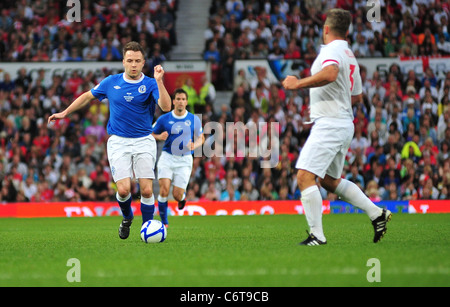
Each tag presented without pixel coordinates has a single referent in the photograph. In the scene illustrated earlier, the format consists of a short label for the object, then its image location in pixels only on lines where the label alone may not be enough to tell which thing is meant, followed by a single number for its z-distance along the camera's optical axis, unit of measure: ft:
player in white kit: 54.65
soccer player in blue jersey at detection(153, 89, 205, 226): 92.38
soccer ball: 63.21
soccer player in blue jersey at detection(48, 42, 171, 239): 66.95
